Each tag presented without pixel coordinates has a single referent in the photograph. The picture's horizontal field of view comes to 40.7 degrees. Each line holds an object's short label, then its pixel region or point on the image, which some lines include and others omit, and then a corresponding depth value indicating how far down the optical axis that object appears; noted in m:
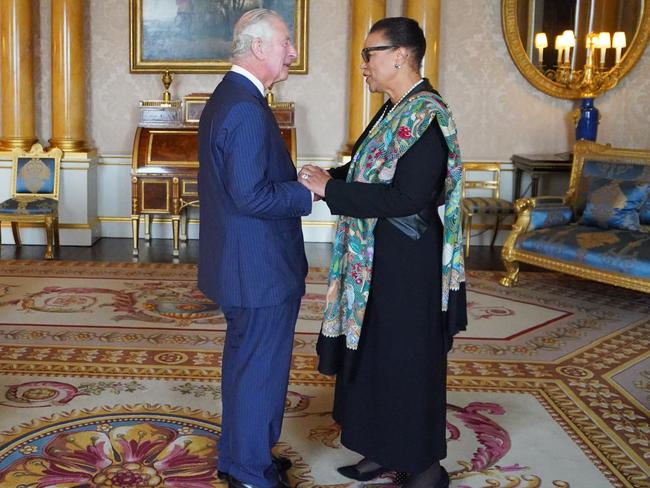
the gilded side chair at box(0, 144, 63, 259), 7.86
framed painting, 8.29
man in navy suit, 2.64
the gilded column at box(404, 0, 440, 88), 8.02
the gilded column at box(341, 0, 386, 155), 8.10
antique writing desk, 7.77
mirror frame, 8.23
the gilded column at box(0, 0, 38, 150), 7.96
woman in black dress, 2.78
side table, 7.81
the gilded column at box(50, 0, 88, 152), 8.03
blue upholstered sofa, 5.93
